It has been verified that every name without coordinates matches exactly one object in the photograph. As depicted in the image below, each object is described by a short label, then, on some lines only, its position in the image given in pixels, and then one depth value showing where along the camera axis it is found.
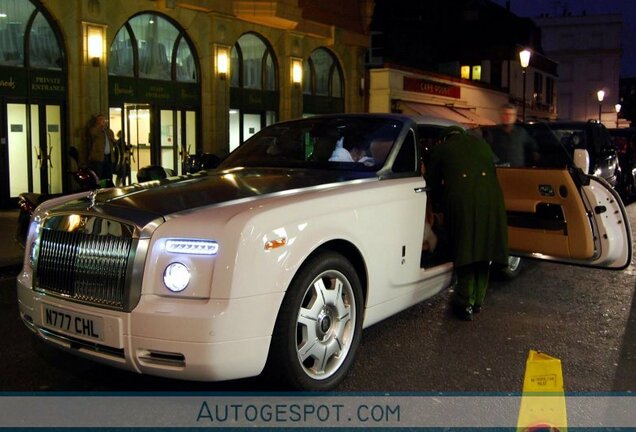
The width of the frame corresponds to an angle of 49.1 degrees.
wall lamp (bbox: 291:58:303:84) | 20.80
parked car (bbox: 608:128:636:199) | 16.77
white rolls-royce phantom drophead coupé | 3.56
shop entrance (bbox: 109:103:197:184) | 16.02
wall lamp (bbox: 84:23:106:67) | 14.35
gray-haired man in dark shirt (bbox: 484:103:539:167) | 7.69
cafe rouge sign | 26.86
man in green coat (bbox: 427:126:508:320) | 5.58
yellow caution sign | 3.01
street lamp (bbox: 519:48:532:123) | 21.39
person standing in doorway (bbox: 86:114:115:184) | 13.17
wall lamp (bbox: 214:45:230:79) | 17.91
